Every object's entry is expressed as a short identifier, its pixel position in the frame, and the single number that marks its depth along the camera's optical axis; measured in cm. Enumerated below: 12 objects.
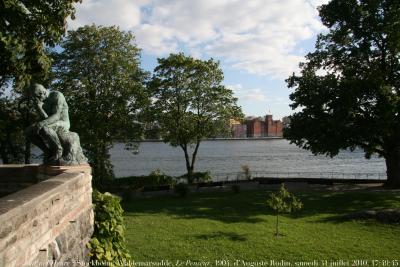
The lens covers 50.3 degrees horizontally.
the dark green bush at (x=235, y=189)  2836
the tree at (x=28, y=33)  1127
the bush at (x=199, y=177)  3384
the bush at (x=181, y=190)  2723
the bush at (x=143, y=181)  3183
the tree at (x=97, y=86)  2911
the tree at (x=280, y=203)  1668
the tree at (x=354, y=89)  2439
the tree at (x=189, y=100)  3509
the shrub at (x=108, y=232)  805
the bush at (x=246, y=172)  3629
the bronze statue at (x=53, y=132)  861
